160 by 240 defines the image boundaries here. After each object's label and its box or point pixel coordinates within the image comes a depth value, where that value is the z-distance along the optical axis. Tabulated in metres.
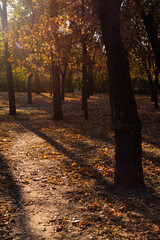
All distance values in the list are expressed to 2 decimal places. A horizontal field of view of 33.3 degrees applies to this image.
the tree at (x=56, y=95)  17.52
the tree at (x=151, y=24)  11.57
